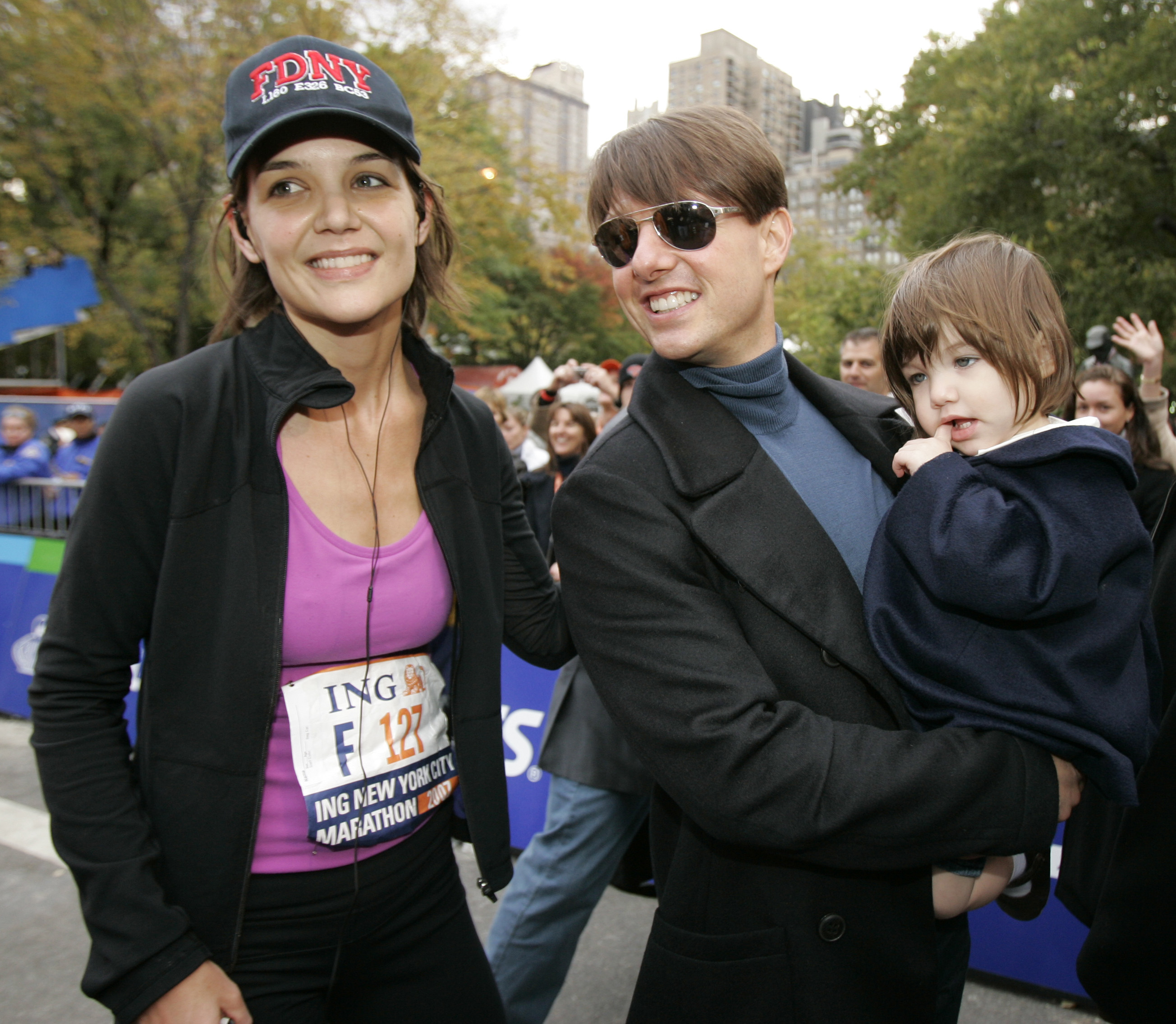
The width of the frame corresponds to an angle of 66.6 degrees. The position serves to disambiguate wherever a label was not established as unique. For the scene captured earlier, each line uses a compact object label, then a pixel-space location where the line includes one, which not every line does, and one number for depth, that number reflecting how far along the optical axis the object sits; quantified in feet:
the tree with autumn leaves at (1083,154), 43.50
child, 4.59
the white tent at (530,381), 75.25
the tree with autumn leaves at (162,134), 46.32
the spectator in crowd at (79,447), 31.48
